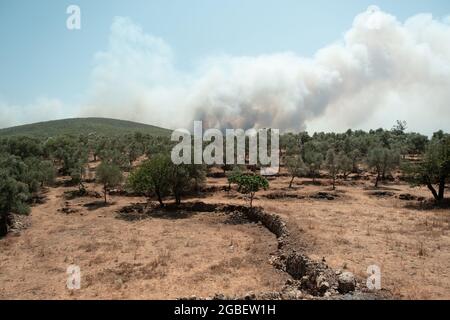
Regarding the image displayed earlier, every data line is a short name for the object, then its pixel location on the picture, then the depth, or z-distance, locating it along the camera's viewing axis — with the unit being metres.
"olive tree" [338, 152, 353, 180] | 59.31
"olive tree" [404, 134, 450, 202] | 41.72
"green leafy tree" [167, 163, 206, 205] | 46.47
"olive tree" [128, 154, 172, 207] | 45.38
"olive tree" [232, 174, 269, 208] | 42.34
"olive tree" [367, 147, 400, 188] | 58.19
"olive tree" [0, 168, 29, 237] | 36.31
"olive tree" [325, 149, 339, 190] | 58.36
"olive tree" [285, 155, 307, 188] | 56.98
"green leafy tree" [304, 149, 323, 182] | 63.22
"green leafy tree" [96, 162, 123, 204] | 49.62
